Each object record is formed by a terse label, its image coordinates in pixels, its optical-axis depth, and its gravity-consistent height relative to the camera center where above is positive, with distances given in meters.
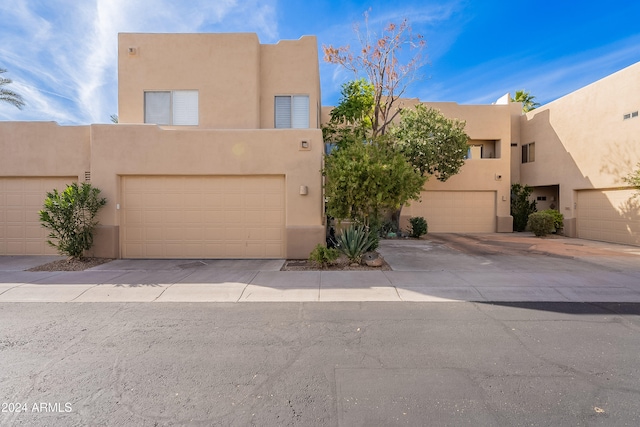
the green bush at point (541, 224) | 16.53 -0.78
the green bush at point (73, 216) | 9.18 -0.26
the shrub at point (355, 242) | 9.16 -0.97
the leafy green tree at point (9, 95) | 15.79 +5.47
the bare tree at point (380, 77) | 15.91 +6.49
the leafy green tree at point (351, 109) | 14.77 +4.56
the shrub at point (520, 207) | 19.66 +0.08
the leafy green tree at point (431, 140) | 15.95 +3.33
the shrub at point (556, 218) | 16.77 -0.49
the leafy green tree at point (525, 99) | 27.45 +9.24
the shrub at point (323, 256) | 8.86 -1.30
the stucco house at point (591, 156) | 14.11 +2.64
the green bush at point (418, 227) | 16.36 -0.94
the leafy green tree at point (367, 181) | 8.68 +0.75
